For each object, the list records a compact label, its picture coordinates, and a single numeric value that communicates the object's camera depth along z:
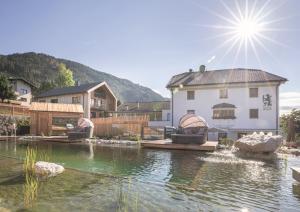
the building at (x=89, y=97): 31.08
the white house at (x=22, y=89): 39.04
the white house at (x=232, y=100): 21.82
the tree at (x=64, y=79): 47.28
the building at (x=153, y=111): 26.87
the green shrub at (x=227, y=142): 15.73
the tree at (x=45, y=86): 46.78
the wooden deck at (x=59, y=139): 18.96
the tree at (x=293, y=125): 16.82
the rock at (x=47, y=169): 7.17
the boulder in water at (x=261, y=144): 12.27
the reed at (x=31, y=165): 7.19
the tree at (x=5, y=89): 32.24
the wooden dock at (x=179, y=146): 13.92
